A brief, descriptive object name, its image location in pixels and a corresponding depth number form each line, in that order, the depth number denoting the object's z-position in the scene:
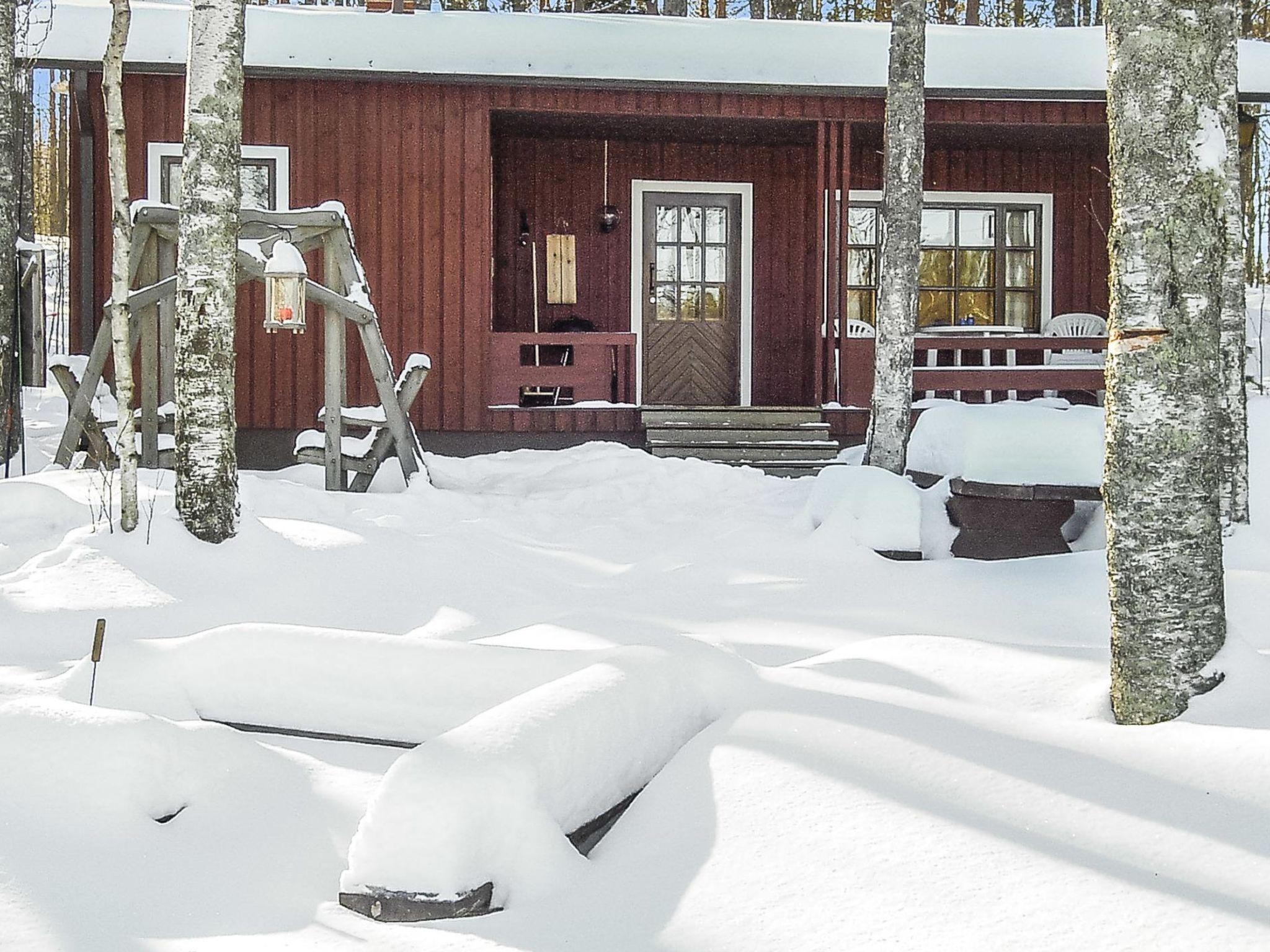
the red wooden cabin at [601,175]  9.79
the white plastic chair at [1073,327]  11.34
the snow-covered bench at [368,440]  7.39
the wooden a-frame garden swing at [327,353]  6.91
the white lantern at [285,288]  6.12
